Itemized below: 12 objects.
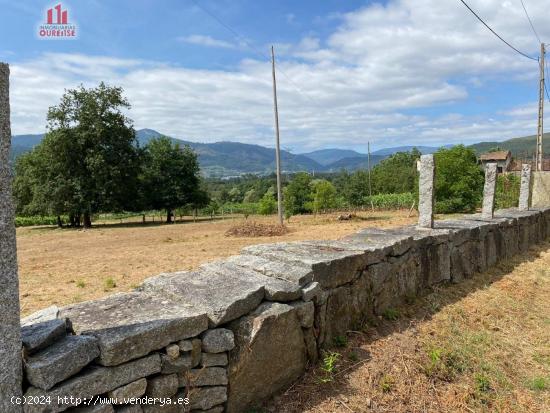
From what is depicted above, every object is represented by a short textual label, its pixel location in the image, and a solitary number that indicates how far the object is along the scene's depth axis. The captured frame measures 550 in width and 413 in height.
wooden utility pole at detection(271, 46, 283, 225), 21.55
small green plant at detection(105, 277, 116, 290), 7.11
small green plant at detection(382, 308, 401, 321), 4.91
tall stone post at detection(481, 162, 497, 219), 9.16
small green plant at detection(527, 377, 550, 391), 4.05
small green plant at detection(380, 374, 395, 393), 3.62
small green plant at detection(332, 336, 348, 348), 4.12
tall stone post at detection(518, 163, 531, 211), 11.93
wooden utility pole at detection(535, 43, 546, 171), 19.45
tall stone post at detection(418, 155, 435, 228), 6.86
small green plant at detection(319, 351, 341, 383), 3.61
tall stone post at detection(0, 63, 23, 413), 2.10
